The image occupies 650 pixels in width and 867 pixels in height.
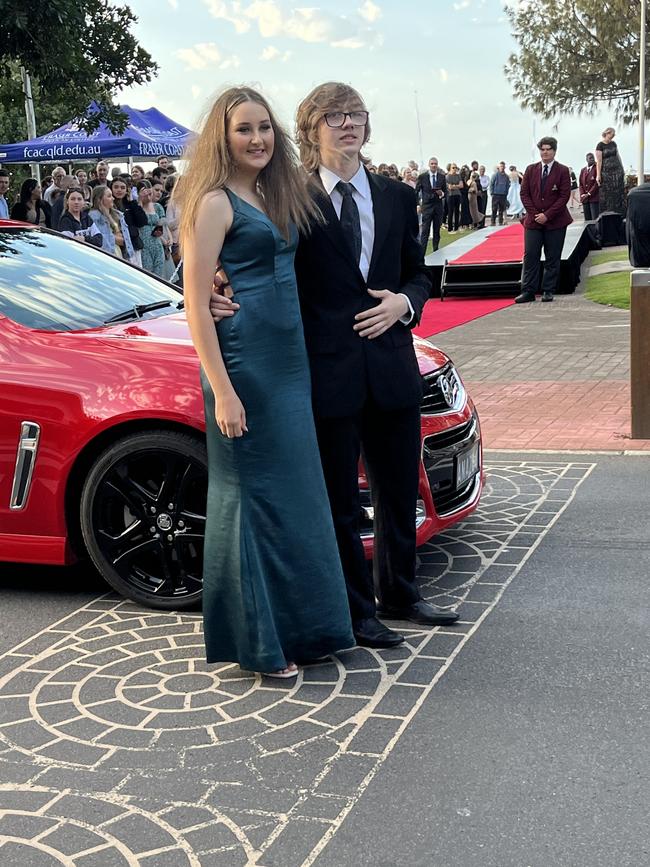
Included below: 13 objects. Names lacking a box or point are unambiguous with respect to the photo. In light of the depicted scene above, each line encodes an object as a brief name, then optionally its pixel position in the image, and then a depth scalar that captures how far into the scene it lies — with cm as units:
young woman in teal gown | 384
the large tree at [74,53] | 1367
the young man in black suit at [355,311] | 409
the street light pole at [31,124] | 2819
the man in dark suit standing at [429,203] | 2481
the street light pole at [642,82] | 3894
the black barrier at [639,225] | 922
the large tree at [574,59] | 5022
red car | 471
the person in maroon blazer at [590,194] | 2659
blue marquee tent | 2302
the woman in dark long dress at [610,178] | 2597
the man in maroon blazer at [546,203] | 1495
